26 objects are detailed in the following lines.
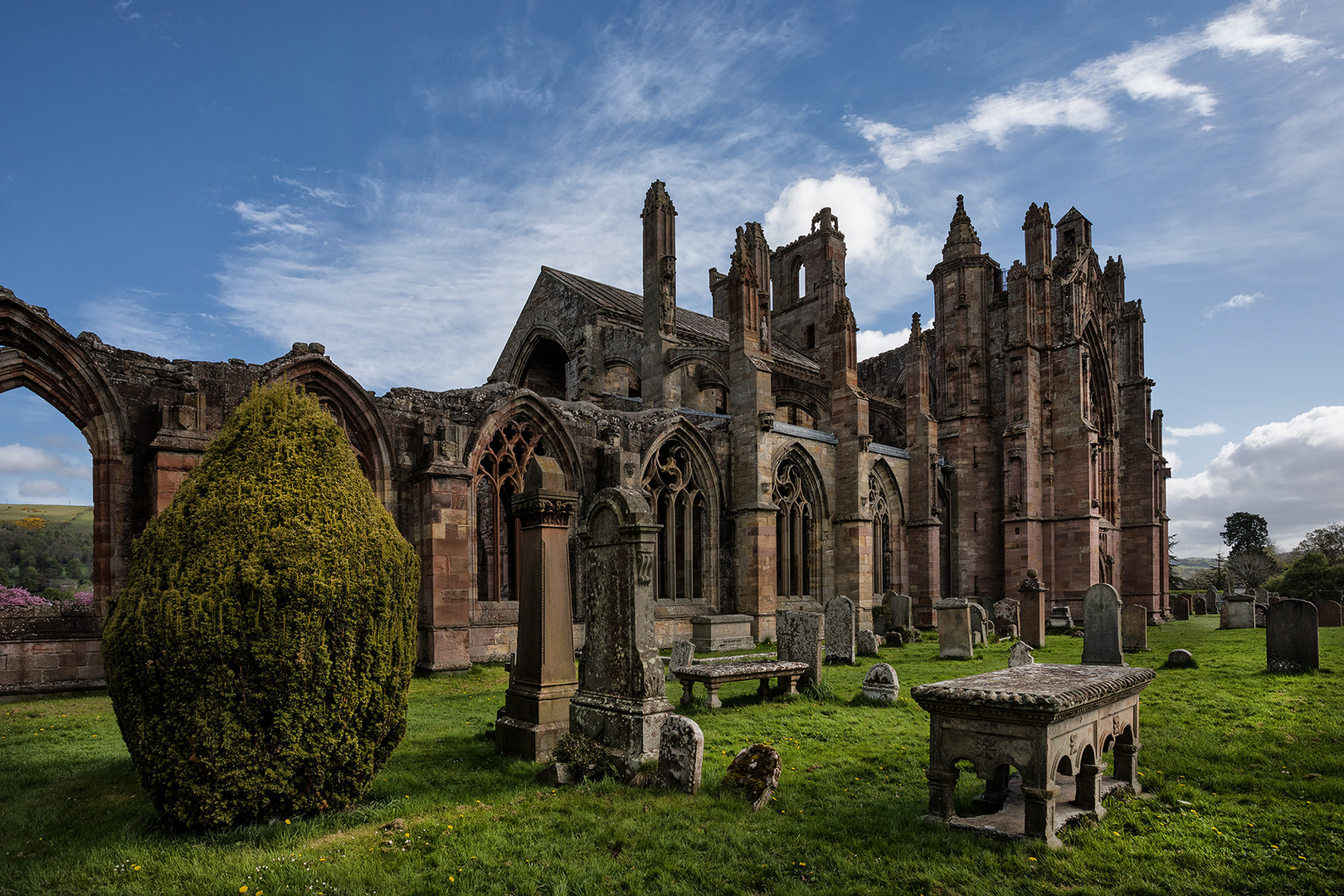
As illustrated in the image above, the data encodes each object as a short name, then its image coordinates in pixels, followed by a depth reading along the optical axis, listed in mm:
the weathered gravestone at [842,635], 13516
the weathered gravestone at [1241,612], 21469
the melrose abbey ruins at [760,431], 11602
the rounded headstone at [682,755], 5820
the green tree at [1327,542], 52250
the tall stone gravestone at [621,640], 6379
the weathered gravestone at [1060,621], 22391
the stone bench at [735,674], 9664
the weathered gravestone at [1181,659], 12172
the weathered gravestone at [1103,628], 9750
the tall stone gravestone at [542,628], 7055
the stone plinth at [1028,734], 4465
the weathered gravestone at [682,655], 11359
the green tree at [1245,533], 60156
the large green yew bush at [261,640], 4691
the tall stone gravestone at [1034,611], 15570
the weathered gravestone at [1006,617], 19359
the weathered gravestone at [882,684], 9648
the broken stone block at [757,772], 5578
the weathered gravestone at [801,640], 10648
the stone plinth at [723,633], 15828
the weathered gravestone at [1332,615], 21062
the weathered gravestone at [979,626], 16856
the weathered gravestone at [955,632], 13977
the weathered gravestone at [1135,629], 14609
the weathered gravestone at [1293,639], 11094
